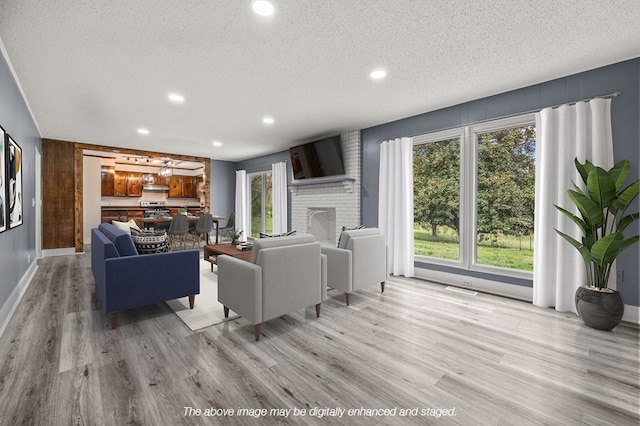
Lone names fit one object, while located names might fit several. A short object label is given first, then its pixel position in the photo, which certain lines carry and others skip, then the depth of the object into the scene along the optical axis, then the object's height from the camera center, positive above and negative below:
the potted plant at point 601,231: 2.59 -0.19
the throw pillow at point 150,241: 3.00 -0.34
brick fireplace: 5.37 +0.20
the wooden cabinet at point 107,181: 8.81 +0.91
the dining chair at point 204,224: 7.41 -0.37
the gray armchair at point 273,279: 2.46 -0.64
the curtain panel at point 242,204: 8.65 +0.19
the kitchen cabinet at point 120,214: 8.81 -0.13
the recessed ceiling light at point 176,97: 3.70 +1.51
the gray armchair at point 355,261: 3.33 -0.62
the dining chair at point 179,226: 6.95 -0.39
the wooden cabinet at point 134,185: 9.41 +0.85
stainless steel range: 9.45 +0.14
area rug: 2.81 -1.10
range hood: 9.68 +0.79
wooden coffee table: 4.06 -0.64
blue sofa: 2.63 -0.65
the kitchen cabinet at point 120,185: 9.12 +0.82
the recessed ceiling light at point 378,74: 3.06 +1.50
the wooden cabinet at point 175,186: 10.34 +0.87
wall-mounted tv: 5.50 +1.07
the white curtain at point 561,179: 2.89 +0.35
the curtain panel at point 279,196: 7.09 +0.36
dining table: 7.05 -0.26
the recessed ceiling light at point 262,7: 2.01 +1.48
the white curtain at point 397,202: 4.50 +0.13
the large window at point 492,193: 3.73 +0.24
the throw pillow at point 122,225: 4.46 -0.25
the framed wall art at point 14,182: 2.85 +0.30
